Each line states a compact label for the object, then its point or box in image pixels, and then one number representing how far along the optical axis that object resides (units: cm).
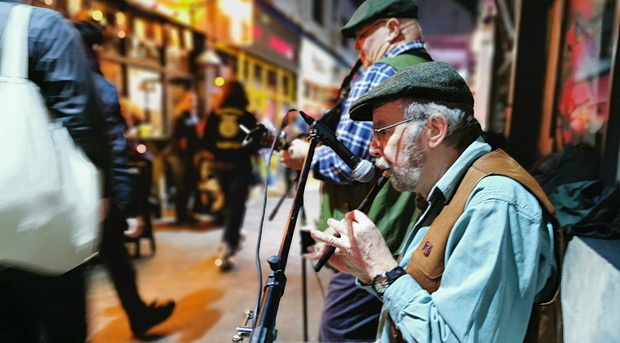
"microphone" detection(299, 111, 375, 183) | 123
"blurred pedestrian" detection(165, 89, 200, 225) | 679
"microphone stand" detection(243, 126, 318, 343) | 102
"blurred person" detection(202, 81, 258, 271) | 466
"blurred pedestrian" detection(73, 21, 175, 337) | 224
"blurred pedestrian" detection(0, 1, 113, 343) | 141
